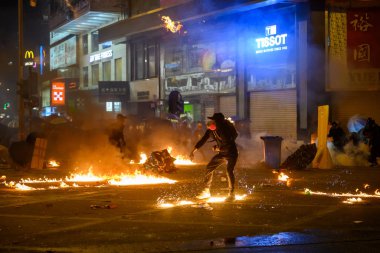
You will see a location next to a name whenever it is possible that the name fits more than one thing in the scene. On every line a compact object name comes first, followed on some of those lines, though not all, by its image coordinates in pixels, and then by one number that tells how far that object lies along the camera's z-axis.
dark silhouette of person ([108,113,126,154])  16.33
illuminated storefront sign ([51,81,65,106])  39.28
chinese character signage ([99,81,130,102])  32.56
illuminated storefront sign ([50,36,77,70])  43.31
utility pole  21.05
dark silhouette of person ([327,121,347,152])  17.67
